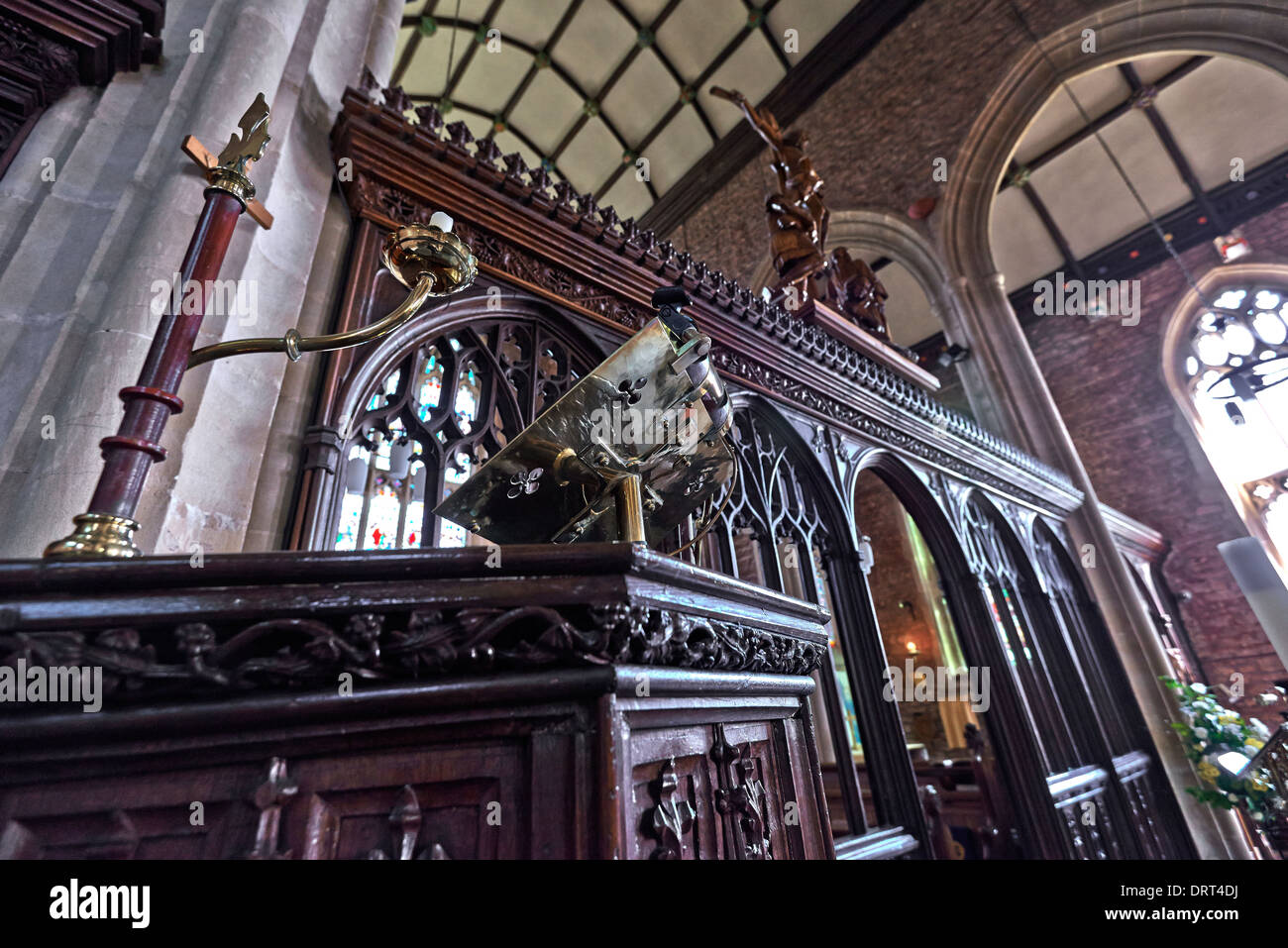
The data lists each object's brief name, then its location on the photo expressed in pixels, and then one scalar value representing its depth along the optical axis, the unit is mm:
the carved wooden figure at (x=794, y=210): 4074
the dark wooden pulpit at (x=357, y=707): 389
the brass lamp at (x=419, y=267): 797
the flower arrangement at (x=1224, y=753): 3354
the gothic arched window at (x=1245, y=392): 7508
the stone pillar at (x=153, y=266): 1069
